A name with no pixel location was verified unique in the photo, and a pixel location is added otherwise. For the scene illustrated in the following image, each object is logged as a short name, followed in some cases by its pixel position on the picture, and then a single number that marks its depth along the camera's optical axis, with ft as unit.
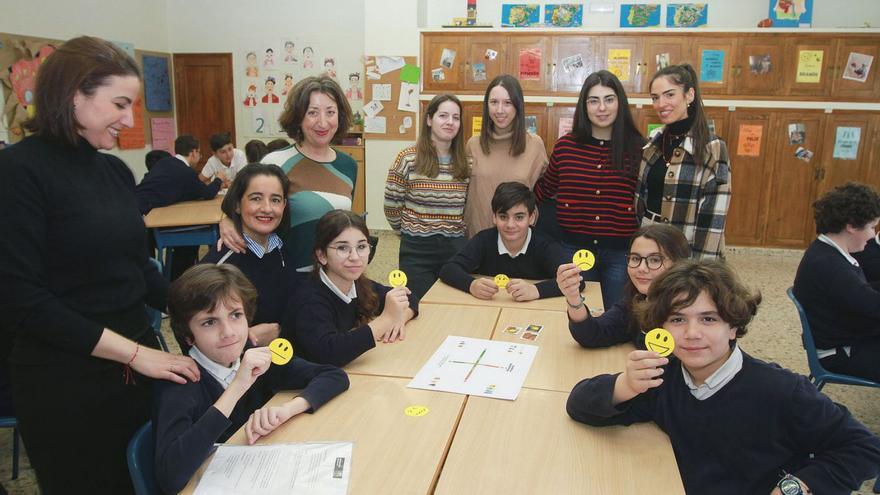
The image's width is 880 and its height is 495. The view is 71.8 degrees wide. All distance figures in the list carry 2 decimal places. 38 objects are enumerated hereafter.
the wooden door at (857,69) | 21.20
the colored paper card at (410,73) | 23.71
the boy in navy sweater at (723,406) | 4.80
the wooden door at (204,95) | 28.35
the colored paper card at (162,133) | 28.02
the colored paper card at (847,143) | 21.84
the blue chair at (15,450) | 8.76
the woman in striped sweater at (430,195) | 10.11
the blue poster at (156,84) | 27.30
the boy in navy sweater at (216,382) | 4.68
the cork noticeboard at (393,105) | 24.13
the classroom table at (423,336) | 6.74
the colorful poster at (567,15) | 23.98
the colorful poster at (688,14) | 23.44
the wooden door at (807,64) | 21.36
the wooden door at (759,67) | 21.54
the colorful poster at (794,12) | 22.04
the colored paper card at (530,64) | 22.58
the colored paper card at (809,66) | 21.43
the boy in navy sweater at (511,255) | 9.43
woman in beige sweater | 10.15
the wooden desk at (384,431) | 4.62
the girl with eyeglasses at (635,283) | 7.18
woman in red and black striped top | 9.66
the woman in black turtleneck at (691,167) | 8.96
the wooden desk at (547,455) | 4.58
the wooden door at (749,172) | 22.20
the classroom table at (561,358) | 6.44
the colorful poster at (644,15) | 23.44
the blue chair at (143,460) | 4.83
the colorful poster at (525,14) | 24.29
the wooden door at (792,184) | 22.00
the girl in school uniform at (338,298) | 7.01
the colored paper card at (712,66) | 21.77
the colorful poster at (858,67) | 21.24
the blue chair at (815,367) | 8.91
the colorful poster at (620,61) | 22.15
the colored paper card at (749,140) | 22.22
